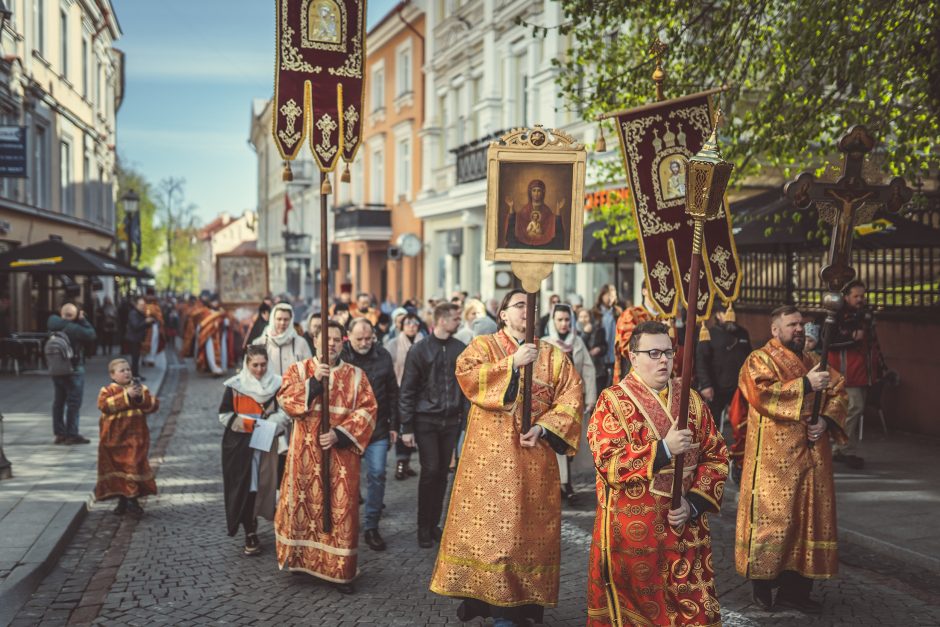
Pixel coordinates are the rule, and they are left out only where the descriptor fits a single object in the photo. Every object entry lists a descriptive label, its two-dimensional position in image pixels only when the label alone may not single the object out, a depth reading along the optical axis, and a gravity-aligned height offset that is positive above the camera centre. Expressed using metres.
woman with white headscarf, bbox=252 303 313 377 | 9.18 -0.44
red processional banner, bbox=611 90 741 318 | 7.87 +0.82
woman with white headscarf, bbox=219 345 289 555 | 7.20 -1.12
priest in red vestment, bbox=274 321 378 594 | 6.23 -1.17
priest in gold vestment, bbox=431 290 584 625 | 5.19 -1.07
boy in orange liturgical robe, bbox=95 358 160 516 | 8.45 -1.32
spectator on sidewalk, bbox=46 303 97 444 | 11.62 -1.28
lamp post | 30.09 +2.83
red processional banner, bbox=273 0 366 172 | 6.98 +1.62
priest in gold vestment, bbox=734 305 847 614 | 5.70 -1.10
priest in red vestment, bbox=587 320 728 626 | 4.15 -0.90
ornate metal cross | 5.79 +0.63
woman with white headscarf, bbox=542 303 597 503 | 9.29 -0.45
